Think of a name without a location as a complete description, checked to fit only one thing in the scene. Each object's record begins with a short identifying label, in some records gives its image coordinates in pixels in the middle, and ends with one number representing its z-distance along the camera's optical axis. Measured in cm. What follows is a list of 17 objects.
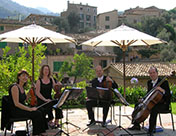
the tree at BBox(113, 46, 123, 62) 4431
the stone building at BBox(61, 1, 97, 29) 6850
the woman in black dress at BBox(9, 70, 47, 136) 486
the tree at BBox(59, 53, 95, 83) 3111
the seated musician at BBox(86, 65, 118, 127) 625
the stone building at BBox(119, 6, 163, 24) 6806
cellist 533
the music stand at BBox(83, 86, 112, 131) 557
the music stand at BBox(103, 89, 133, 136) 534
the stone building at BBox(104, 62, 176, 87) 2295
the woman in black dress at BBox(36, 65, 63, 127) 598
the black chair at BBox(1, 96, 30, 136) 491
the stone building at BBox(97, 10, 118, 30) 6238
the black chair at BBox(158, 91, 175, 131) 557
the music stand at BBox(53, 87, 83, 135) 524
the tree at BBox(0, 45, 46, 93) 1087
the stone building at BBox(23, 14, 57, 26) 5885
